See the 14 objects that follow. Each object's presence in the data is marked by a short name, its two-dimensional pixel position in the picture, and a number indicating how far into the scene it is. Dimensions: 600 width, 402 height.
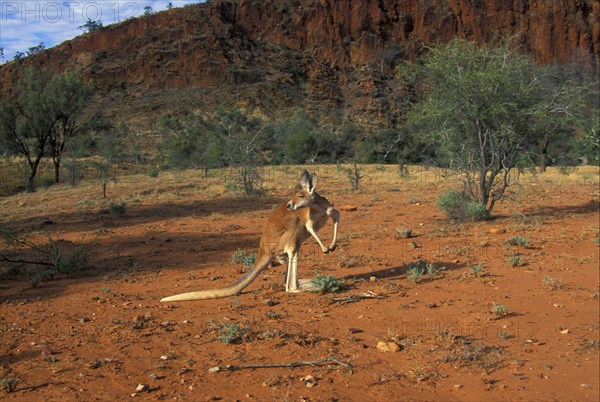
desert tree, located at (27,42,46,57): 71.88
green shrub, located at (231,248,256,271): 8.60
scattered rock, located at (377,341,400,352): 4.99
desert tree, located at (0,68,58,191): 30.47
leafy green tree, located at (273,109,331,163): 40.91
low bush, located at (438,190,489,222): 12.31
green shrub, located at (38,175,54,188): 30.39
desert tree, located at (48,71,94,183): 31.06
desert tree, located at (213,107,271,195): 20.86
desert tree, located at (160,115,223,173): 31.93
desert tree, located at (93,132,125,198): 27.48
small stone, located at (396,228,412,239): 10.50
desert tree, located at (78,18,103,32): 72.00
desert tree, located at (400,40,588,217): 12.32
